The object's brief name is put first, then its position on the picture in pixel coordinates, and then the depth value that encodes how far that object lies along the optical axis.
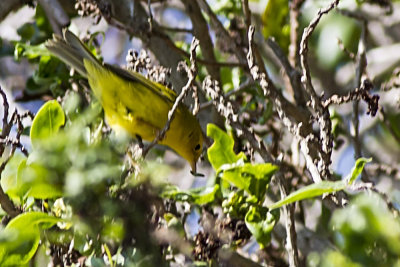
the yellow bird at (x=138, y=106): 7.63
